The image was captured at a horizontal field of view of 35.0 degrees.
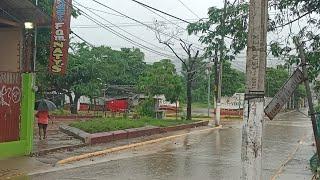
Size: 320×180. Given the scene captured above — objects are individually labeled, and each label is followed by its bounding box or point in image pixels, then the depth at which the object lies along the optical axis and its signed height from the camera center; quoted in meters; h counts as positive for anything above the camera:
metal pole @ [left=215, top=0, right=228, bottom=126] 38.00 +0.11
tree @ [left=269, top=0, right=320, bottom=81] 13.30 +1.96
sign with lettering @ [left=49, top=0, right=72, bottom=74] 16.05 +2.04
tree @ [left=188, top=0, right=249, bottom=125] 13.28 +2.02
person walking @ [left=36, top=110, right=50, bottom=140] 20.08 -0.71
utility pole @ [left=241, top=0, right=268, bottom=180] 7.58 +0.17
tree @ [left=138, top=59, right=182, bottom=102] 39.34 +1.54
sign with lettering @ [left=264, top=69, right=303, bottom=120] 7.63 +0.07
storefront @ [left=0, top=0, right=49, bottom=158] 14.90 +0.79
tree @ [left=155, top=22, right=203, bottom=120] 40.03 +3.20
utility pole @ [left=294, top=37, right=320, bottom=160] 7.83 +0.15
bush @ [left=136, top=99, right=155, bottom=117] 38.19 -0.44
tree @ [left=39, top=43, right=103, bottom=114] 43.59 +1.98
